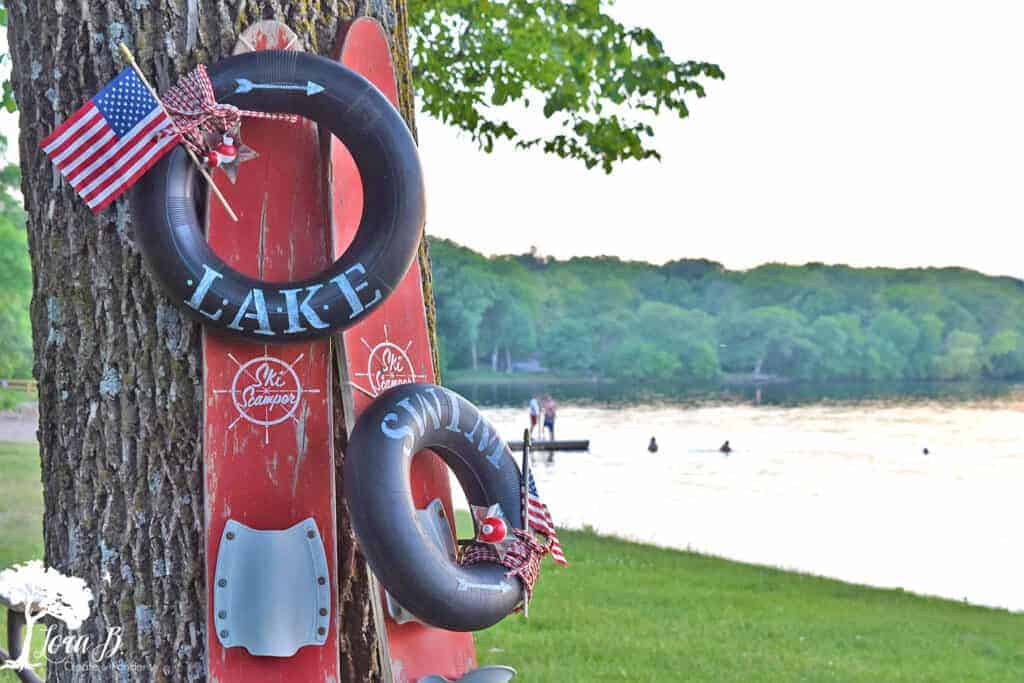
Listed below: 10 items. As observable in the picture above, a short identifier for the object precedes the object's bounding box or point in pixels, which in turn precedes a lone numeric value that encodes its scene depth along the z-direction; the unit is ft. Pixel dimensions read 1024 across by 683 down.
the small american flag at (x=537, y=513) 10.62
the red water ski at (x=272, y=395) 9.60
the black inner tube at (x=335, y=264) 9.32
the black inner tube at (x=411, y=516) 9.20
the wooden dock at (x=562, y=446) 106.11
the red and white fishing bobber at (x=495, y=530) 10.15
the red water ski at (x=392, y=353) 10.15
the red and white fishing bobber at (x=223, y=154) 9.46
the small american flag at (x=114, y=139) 9.29
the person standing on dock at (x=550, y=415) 113.39
